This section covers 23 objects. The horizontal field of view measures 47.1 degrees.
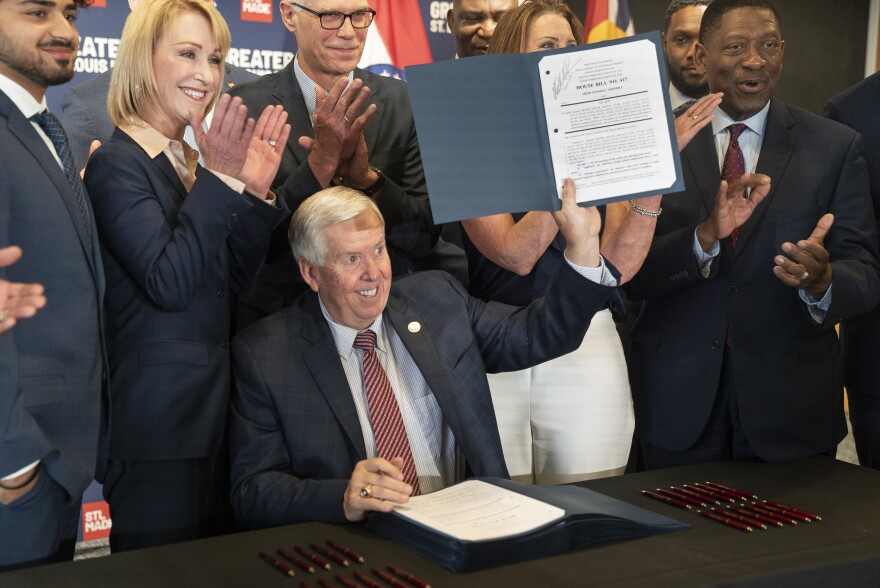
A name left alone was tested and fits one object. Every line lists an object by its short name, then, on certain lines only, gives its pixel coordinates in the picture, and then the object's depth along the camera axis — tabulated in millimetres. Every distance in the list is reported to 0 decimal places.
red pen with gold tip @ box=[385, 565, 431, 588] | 1623
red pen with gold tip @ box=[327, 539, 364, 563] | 1751
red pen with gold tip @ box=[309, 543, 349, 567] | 1733
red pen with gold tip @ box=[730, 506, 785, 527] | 1892
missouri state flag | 5176
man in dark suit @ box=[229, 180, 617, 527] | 2316
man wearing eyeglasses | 2695
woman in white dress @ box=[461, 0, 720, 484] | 2881
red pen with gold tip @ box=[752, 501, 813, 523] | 1912
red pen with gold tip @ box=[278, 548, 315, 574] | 1704
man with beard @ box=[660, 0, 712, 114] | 4148
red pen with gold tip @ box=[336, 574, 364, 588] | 1624
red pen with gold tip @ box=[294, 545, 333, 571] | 1717
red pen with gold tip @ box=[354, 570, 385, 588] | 1626
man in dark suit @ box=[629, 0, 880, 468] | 2768
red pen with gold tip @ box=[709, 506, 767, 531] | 1875
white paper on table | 1757
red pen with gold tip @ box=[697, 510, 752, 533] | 1871
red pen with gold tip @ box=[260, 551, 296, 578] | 1688
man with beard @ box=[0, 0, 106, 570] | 1981
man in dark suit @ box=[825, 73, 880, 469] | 3113
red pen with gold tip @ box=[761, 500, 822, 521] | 1919
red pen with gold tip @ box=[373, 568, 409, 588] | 1622
